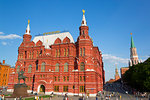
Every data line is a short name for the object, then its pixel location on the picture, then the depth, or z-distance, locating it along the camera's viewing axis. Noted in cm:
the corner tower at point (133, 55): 16485
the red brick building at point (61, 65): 4653
